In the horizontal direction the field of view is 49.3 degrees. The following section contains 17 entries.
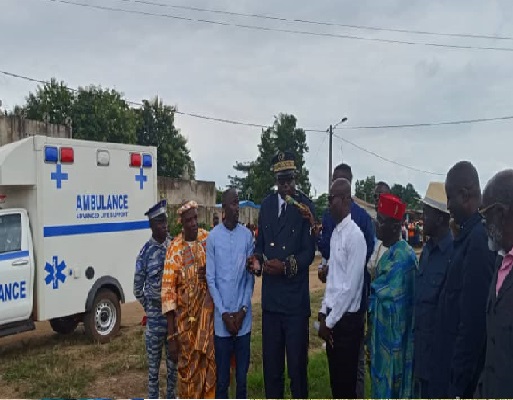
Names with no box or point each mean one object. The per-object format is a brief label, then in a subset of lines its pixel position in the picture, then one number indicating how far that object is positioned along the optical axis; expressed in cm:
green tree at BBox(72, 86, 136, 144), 2864
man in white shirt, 403
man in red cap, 371
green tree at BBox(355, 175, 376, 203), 5584
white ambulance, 689
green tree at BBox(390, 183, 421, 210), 5362
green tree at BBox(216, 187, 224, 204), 3447
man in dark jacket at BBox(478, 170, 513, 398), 235
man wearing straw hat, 323
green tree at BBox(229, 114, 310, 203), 2942
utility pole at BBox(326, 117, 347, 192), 2783
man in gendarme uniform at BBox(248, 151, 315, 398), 430
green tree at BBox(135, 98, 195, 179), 3485
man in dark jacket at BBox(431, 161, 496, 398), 274
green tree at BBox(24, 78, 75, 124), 2867
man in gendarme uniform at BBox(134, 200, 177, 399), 477
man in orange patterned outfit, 447
